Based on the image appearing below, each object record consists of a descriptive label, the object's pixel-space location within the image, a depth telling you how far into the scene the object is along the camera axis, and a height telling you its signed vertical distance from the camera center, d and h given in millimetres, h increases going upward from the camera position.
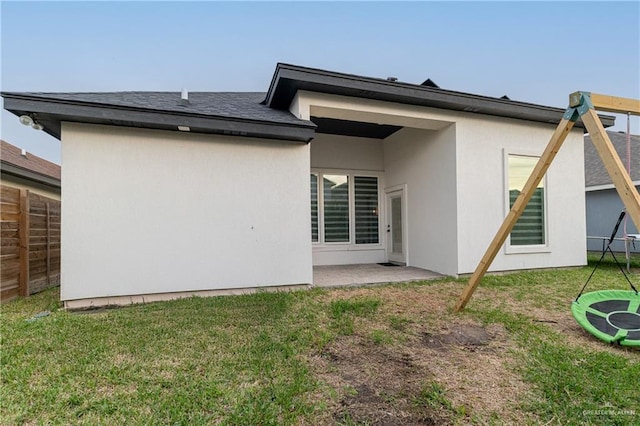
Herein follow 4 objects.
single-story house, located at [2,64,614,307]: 4543 +725
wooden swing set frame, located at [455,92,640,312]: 2832 +625
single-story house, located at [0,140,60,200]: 7170 +1256
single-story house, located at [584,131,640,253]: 11398 +541
